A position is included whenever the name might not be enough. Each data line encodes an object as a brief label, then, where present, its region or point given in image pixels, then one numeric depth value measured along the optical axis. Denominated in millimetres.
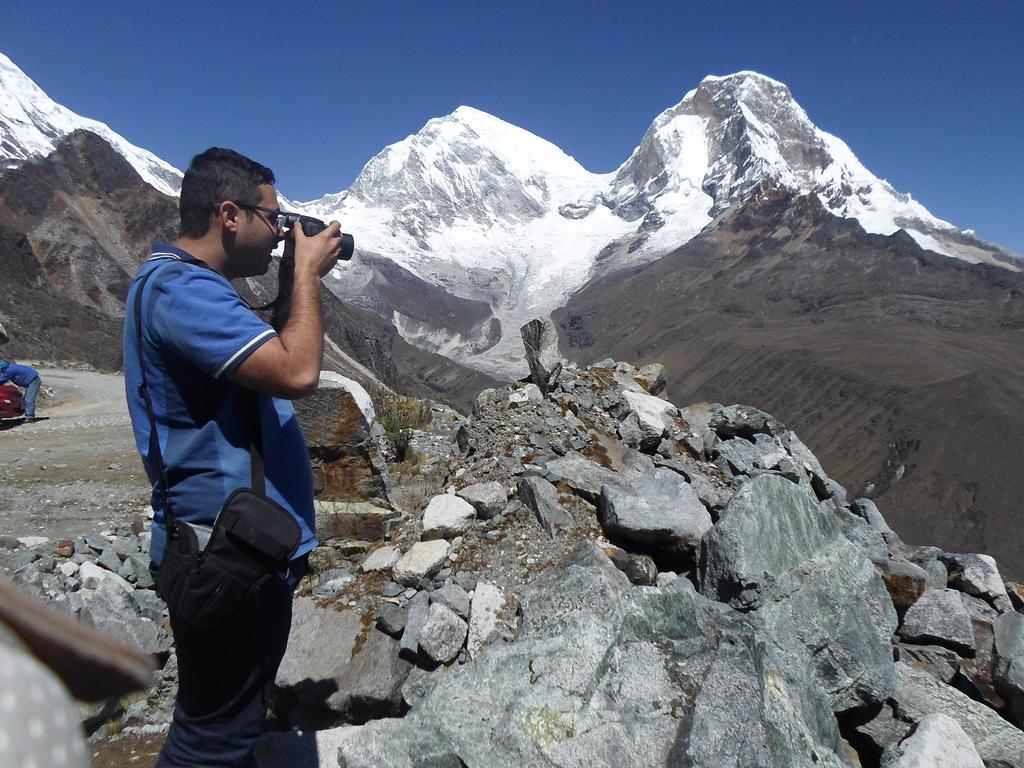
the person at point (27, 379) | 10117
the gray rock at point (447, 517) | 4152
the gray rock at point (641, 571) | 3842
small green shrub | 6742
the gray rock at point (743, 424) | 7250
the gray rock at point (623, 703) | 2318
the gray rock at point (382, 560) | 3971
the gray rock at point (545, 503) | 4234
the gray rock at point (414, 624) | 3213
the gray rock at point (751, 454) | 6273
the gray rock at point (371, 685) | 3049
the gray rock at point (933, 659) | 3742
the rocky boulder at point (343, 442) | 4535
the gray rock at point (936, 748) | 2588
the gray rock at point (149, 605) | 3537
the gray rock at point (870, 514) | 6523
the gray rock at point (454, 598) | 3421
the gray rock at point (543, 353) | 7273
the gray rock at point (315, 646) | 3135
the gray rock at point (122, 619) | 3238
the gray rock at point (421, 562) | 3755
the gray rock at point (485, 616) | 3281
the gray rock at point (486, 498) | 4328
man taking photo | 1602
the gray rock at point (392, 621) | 3369
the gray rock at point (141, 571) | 3816
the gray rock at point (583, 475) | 4695
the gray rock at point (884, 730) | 3092
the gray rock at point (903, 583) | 4230
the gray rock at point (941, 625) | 3879
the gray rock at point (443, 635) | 3186
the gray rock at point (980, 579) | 4922
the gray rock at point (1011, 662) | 3449
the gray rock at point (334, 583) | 3836
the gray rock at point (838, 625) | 3193
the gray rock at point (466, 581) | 3639
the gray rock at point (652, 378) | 8188
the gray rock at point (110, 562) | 3886
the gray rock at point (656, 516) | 4129
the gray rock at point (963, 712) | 3020
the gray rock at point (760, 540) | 3615
